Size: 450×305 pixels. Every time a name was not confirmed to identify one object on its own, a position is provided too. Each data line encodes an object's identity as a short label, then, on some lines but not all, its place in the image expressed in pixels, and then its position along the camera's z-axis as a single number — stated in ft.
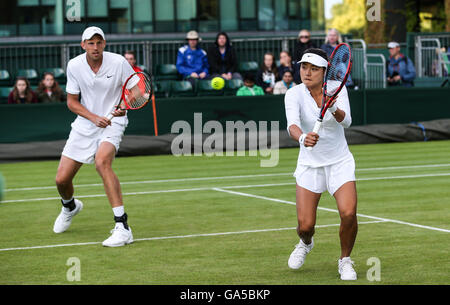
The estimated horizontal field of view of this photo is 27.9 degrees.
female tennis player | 23.00
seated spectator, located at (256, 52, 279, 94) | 66.39
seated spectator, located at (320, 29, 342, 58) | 63.21
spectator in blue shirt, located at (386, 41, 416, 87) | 71.92
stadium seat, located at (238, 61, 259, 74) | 72.38
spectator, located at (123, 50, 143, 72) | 61.71
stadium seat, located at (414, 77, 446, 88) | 79.89
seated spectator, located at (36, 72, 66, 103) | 61.67
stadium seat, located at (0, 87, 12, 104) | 64.95
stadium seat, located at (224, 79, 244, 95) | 67.67
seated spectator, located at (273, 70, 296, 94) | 64.75
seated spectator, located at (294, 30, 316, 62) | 65.38
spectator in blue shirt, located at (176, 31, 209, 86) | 66.54
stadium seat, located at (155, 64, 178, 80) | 70.51
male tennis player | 29.81
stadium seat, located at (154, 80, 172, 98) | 68.18
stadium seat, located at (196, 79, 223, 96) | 67.56
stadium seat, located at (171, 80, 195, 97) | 67.31
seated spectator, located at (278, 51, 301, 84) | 65.92
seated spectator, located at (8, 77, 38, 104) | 61.31
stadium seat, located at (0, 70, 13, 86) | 66.90
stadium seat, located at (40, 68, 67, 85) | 67.92
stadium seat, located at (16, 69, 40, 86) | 67.87
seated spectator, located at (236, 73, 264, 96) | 65.10
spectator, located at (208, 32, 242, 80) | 66.59
